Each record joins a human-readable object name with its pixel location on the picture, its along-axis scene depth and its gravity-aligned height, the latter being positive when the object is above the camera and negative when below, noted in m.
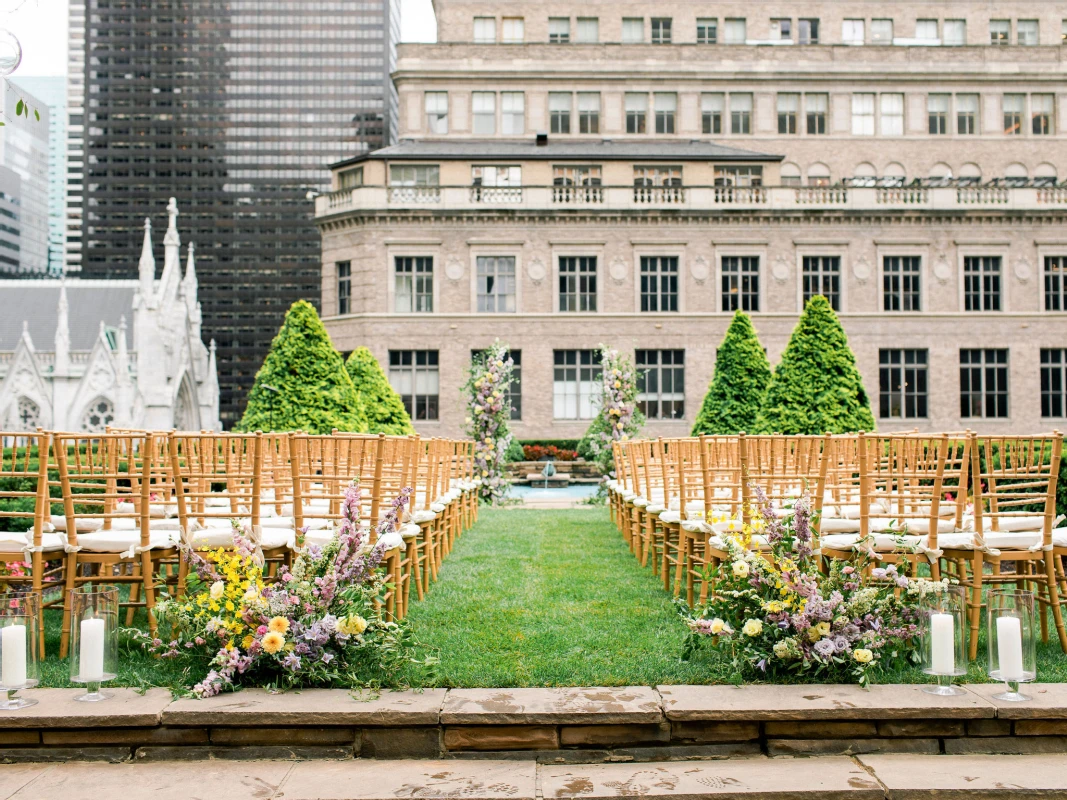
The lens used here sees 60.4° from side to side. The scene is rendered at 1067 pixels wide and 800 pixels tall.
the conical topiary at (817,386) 16.00 +0.76
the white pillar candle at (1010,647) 4.17 -1.02
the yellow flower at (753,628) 4.59 -1.00
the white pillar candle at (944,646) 4.29 -1.03
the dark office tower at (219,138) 113.62 +36.62
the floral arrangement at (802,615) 4.54 -0.96
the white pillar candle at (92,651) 4.19 -1.02
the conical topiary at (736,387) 19.38 +0.89
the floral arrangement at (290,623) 4.40 -0.95
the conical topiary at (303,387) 14.31 +0.71
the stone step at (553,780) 3.58 -1.42
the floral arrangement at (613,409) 16.77 +0.36
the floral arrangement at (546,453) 29.36 -0.76
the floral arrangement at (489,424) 16.34 +0.10
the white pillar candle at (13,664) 4.16 -1.05
